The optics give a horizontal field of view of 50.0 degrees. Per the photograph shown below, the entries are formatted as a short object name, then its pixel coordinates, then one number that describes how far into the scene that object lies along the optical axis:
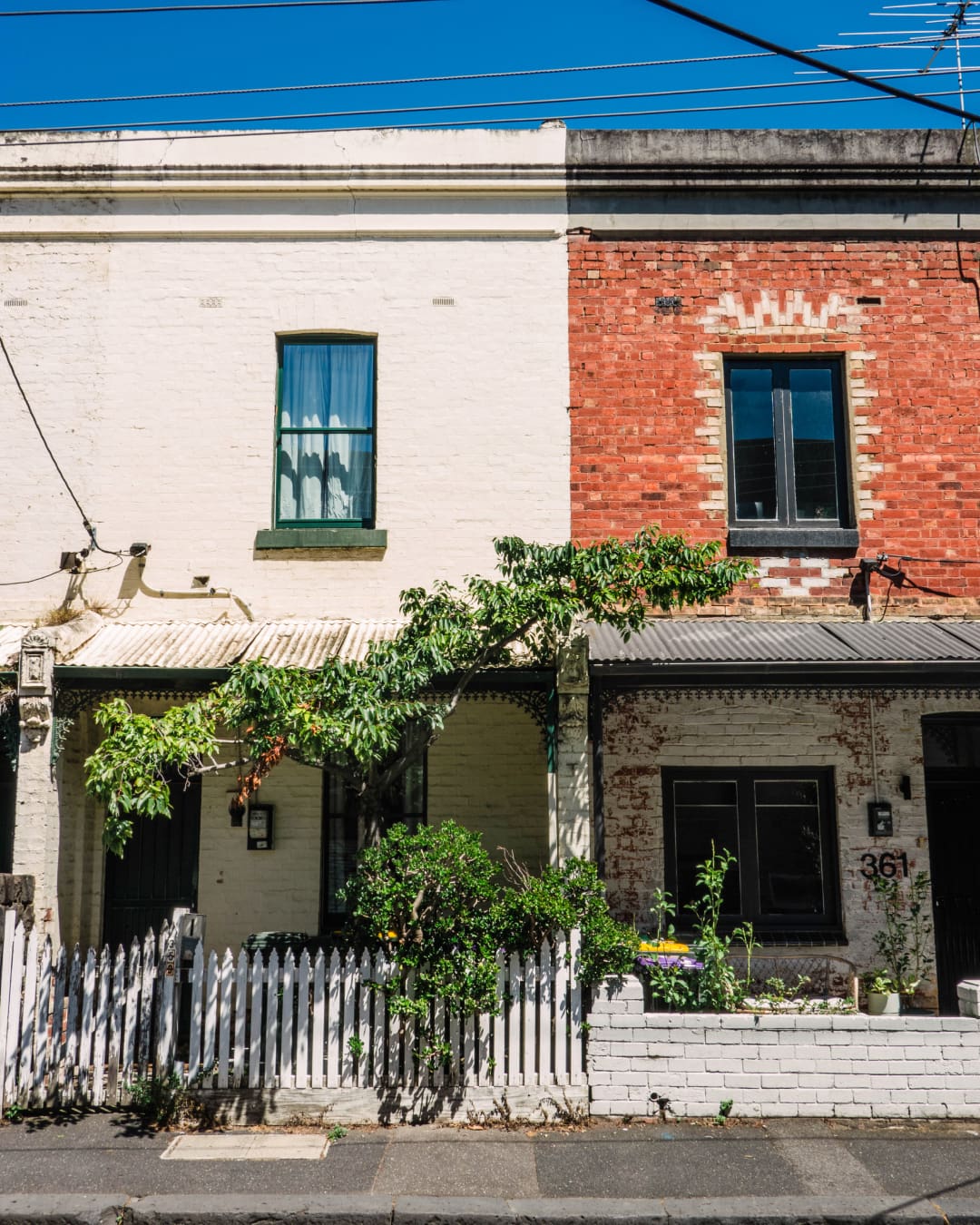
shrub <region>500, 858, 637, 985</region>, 6.98
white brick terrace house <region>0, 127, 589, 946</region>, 9.42
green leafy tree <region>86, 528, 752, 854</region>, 6.86
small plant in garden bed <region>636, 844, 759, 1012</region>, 7.41
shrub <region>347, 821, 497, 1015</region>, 6.80
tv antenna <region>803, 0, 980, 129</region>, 8.04
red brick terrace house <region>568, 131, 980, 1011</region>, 9.38
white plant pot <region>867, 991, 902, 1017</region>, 8.23
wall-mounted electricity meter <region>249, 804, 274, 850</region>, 9.43
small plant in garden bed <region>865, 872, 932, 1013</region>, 8.98
